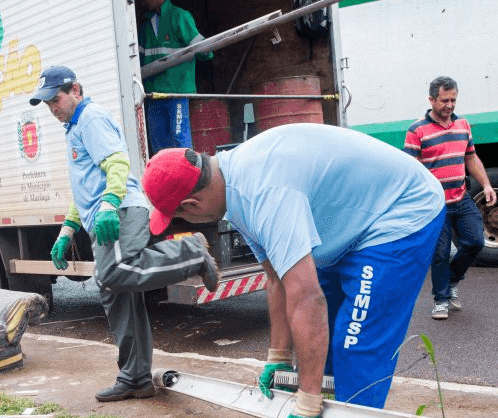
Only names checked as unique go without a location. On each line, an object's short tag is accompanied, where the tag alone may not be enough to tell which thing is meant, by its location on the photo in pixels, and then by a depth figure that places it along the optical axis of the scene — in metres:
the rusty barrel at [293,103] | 6.89
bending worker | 2.57
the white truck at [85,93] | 5.56
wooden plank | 6.29
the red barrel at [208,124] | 6.83
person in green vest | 6.29
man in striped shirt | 5.82
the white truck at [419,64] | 7.79
